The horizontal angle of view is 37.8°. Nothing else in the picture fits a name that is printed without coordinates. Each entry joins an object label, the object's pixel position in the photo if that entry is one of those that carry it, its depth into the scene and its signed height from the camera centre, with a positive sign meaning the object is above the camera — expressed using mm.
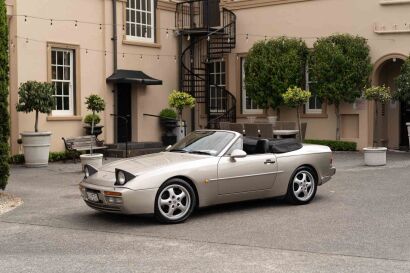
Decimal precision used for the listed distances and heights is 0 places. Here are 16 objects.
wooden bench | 17328 -851
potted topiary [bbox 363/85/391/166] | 15773 -941
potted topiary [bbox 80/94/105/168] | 17719 +336
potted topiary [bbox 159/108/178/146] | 22062 -332
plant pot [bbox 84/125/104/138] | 19203 -475
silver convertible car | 8234 -907
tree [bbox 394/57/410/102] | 18056 +925
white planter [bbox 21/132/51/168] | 16609 -903
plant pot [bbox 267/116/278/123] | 21391 -156
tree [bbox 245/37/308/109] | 20672 +1602
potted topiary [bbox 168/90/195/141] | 19578 +491
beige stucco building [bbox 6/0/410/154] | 18156 +2083
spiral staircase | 22672 +2583
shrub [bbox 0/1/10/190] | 10664 +318
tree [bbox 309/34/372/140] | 19453 +1539
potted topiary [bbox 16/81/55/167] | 16359 +180
